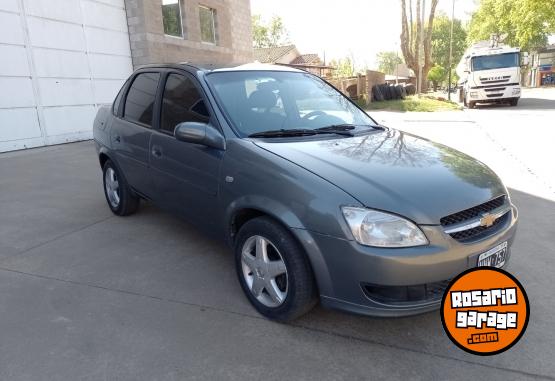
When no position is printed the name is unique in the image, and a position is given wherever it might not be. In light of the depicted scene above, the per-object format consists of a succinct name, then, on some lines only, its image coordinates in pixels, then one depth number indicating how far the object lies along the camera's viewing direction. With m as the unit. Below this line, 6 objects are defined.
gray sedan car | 2.37
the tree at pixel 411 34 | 28.42
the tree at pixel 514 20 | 26.75
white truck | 19.47
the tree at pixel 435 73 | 46.19
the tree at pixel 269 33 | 63.41
